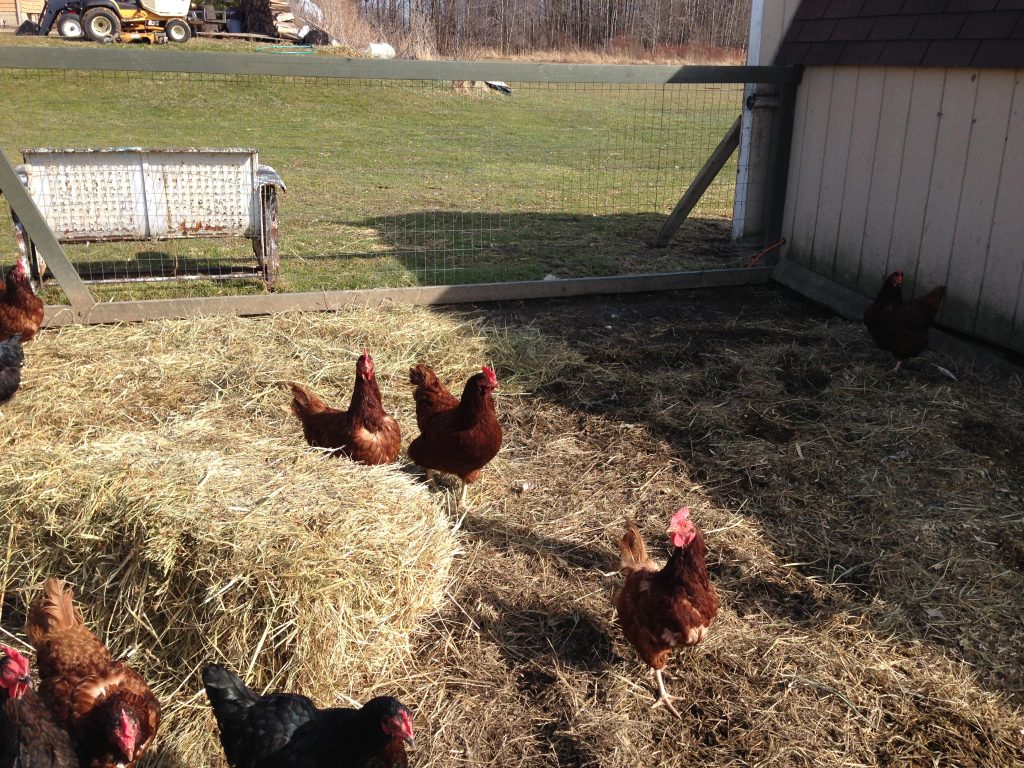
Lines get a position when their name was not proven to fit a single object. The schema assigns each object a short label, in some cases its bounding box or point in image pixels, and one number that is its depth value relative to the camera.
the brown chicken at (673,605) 3.08
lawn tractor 24.69
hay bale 3.03
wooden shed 5.80
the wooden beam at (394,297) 6.57
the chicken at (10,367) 4.83
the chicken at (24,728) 2.47
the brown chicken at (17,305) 5.64
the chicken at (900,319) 5.78
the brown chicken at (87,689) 2.56
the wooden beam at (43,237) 6.08
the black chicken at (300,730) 2.35
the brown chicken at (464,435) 4.14
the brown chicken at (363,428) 4.19
